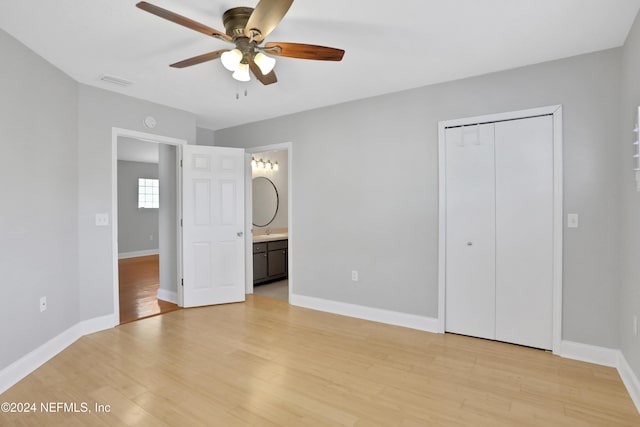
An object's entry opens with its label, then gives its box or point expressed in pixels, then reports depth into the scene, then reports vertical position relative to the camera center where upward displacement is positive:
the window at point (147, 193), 8.91 +0.46
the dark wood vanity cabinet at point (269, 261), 5.39 -0.85
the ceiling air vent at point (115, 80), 3.20 +1.26
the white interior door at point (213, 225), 4.26 -0.20
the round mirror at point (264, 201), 6.20 +0.17
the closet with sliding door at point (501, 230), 2.91 -0.19
